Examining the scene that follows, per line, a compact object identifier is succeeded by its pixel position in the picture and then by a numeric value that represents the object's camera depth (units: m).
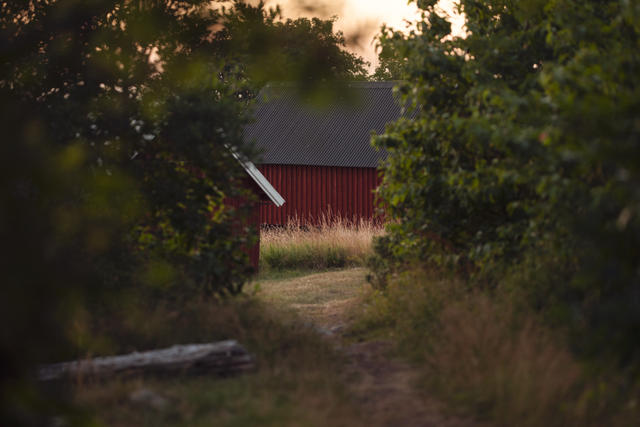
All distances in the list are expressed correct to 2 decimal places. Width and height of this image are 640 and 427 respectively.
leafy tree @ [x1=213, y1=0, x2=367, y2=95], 9.77
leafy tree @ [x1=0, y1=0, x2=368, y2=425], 14.04
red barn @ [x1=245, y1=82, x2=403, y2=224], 50.62
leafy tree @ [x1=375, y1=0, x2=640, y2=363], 7.94
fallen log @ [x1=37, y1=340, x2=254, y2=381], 11.80
